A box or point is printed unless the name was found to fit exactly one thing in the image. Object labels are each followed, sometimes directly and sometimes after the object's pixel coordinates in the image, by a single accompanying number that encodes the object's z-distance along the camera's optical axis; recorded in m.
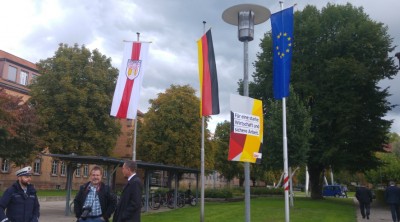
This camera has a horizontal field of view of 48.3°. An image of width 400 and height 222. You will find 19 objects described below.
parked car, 60.62
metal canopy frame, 19.91
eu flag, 15.49
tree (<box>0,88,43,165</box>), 26.41
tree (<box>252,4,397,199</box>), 32.56
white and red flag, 16.81
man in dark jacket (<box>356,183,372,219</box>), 22.29
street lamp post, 10.92
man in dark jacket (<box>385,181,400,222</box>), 18.22
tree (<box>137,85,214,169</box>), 44.91
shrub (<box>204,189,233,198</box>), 38.34
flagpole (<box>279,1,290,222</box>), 16.08
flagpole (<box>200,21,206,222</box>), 18.86
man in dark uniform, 7.51
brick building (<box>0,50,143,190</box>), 48.78
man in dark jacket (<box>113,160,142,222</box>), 6.82
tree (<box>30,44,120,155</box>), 37.00
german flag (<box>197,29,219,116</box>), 16.45
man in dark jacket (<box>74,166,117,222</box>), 7.45
